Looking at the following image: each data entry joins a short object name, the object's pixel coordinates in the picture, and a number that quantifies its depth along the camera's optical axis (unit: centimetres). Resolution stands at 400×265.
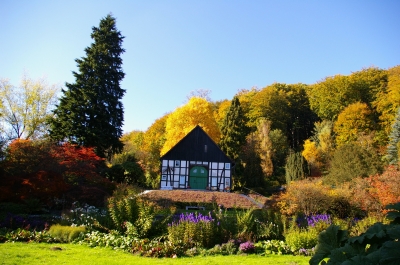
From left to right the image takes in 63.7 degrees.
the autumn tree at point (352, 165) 2311
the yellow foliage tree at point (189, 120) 3638
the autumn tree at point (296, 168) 3266
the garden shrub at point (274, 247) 967
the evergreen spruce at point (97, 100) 2638
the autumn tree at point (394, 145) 2948
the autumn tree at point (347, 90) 4272
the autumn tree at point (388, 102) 3619
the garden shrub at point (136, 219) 1037
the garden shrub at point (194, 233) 983
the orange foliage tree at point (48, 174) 1442
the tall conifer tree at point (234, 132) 3762
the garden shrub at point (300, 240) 977
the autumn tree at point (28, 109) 3064
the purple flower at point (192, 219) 1044
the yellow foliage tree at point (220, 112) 4794
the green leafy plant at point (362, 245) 238
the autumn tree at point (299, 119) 4866
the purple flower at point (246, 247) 945
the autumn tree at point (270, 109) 4556
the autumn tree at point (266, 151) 3712
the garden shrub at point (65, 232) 1059
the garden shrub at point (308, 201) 1473
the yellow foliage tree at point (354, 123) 3669
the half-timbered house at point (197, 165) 3025
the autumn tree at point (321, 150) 3647
